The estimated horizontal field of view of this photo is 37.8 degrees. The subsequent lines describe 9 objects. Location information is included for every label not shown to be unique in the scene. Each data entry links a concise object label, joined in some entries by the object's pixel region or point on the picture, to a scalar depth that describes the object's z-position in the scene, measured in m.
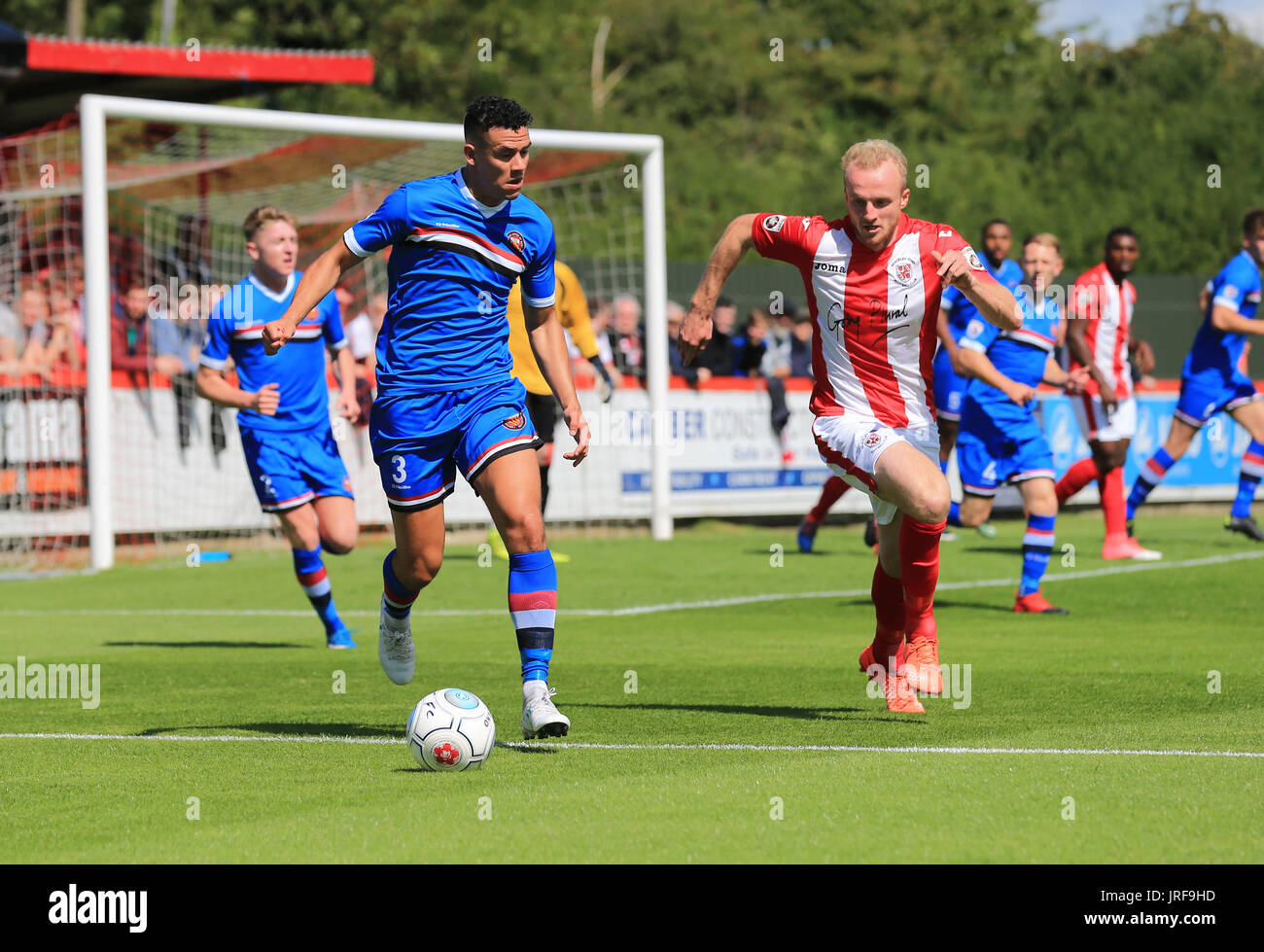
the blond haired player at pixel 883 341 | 6.91
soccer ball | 6.05
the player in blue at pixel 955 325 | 12.56
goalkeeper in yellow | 13.51
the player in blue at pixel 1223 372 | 14.98
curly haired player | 6.77
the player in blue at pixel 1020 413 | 11.40
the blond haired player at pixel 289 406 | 10.26
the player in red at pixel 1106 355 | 13.57
